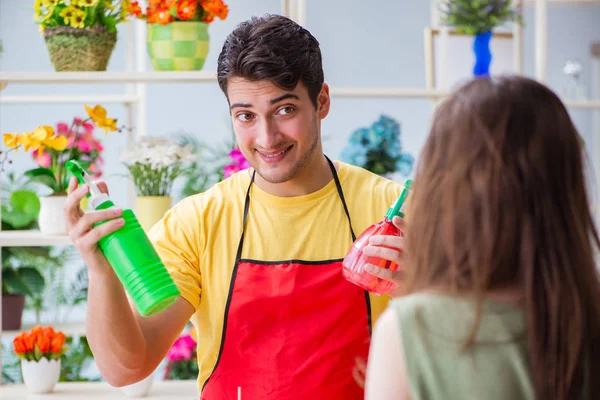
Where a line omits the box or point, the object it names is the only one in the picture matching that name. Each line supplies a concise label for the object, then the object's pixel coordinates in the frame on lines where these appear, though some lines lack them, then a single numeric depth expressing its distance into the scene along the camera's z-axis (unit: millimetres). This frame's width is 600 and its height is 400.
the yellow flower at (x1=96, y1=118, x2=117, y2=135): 2688
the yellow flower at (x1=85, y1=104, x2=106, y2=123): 2678
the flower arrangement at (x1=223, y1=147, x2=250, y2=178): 2779
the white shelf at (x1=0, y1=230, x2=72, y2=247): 2719
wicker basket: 2561
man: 1738
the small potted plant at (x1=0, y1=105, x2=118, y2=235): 2660
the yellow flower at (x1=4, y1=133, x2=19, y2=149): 2617
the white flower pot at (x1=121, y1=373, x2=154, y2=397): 2744
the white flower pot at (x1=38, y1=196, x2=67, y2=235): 2719
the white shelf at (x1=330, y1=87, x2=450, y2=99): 2754
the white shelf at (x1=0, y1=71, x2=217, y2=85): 2562
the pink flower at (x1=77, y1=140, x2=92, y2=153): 2979
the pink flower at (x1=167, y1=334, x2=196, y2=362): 3305
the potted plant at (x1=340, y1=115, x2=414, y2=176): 3082
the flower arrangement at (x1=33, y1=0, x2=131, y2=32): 2525
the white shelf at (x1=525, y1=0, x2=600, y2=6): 3606
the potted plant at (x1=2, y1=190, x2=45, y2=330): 3441
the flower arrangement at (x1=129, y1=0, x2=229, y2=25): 2584
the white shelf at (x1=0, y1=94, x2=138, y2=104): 3046
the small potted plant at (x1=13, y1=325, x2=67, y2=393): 2791
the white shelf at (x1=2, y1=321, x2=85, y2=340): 3215
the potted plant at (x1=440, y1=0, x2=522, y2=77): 2732
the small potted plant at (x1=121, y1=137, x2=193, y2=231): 2707
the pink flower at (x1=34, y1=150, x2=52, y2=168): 2713
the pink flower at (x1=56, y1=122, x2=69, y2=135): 3020
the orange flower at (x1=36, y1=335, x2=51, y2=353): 2817
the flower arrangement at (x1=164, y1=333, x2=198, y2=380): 3322
